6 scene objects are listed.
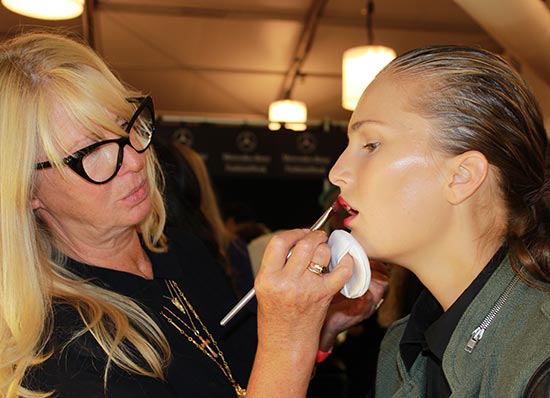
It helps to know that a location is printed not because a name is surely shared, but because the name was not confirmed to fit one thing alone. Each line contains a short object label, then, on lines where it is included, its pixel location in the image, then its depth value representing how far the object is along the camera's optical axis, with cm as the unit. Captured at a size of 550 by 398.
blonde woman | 111
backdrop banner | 503
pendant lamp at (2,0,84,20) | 334
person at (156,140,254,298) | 200
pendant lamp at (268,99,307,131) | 575
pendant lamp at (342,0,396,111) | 406
